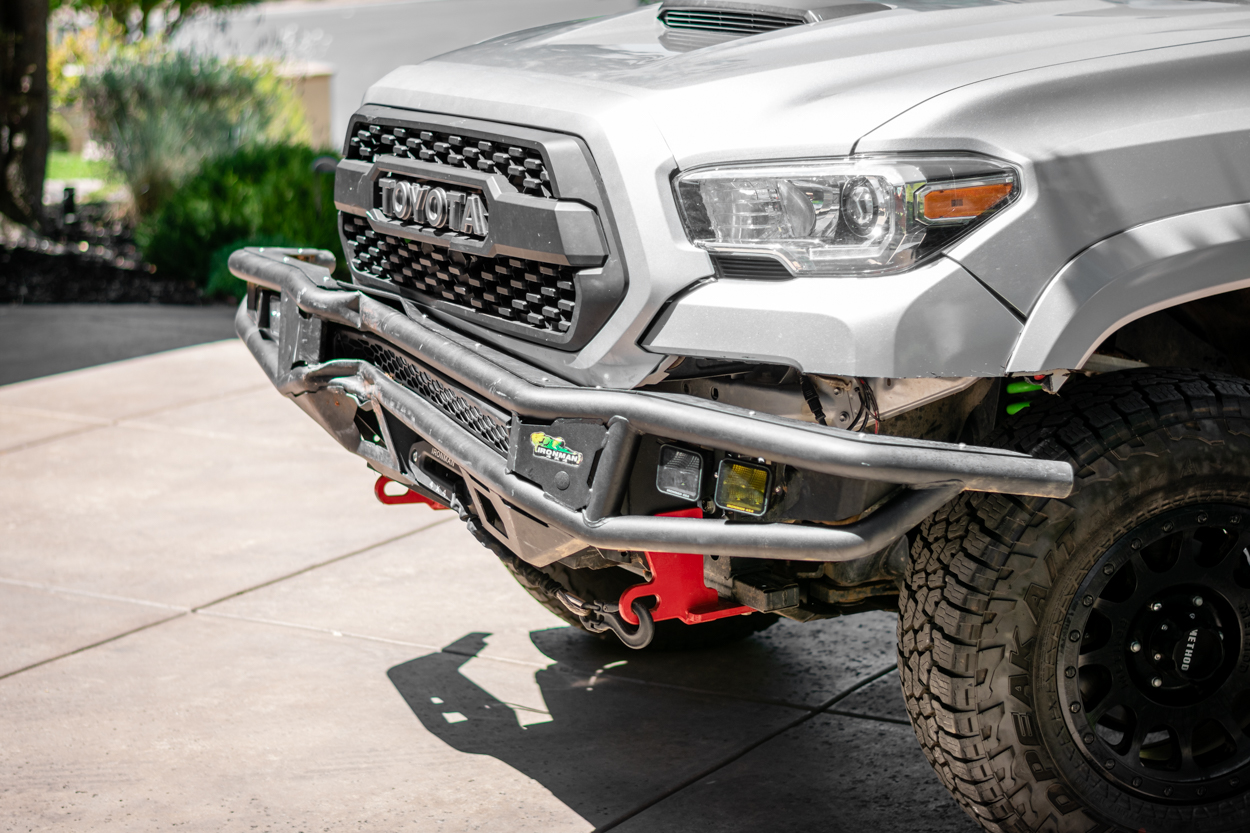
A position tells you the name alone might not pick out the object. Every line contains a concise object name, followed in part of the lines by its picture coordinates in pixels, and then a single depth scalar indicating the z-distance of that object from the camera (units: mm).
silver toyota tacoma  2604
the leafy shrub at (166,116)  12469
